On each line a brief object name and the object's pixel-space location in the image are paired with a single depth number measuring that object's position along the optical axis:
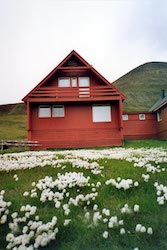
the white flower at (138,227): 4.15
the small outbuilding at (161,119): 30.71
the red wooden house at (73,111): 25.64
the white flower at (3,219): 4.66
